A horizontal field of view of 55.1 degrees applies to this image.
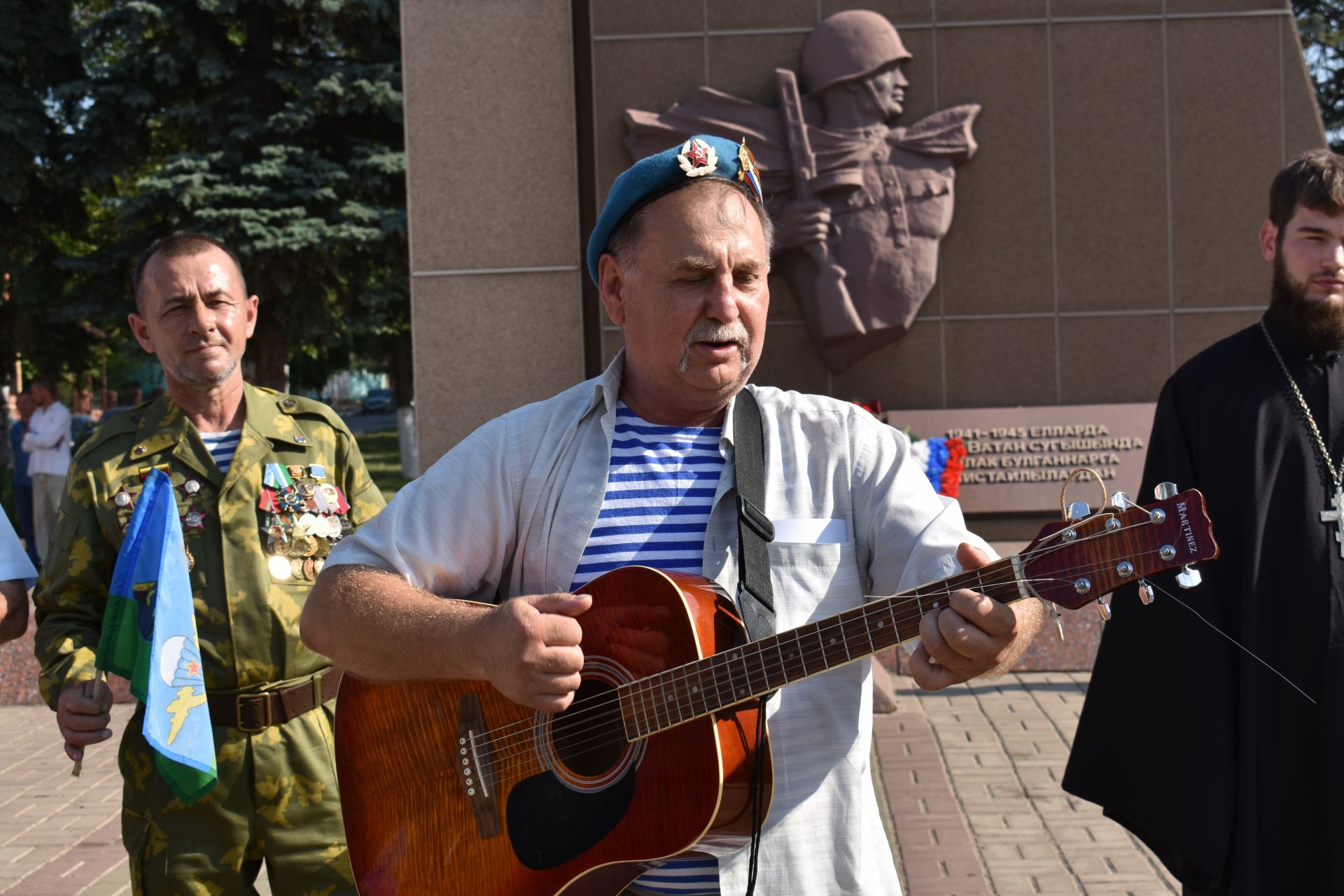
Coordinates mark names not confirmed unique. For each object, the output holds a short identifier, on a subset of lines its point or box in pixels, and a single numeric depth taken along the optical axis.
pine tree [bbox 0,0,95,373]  17.36
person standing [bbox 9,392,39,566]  14.23
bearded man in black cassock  3.04
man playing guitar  2.01
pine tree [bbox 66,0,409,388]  16.17
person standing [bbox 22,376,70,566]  13.34
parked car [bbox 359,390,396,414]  57.53
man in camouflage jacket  3.03
